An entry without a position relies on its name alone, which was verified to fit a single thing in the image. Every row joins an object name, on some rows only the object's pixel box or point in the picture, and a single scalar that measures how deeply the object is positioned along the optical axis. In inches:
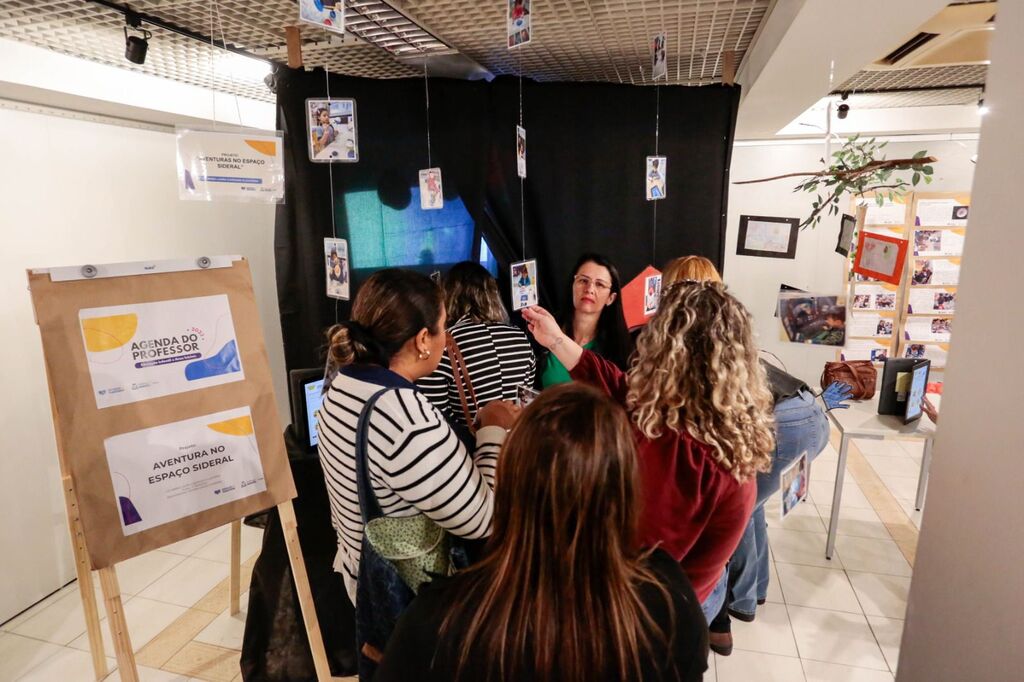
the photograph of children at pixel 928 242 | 193.9
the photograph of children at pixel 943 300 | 196.2
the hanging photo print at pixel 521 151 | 98.0
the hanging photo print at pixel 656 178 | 105.5
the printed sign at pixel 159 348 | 62.8
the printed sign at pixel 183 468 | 63.9
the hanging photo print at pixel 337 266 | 104.7
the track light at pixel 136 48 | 88.5
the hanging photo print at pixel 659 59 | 86.8
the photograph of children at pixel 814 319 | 109.0
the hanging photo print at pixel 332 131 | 91.0
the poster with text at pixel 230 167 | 78.2
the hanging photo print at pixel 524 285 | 106.2
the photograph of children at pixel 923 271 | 195.2
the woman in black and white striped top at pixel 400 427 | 46.3
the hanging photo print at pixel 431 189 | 100.7
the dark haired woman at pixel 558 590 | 31.7
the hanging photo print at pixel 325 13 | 64.4
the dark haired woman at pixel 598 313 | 102.3
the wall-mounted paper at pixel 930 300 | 196.7
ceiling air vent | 102.2
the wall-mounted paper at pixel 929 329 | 198.4
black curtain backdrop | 107.4
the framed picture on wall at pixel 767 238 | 118.6
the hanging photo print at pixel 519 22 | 68.3
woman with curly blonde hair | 51.1
